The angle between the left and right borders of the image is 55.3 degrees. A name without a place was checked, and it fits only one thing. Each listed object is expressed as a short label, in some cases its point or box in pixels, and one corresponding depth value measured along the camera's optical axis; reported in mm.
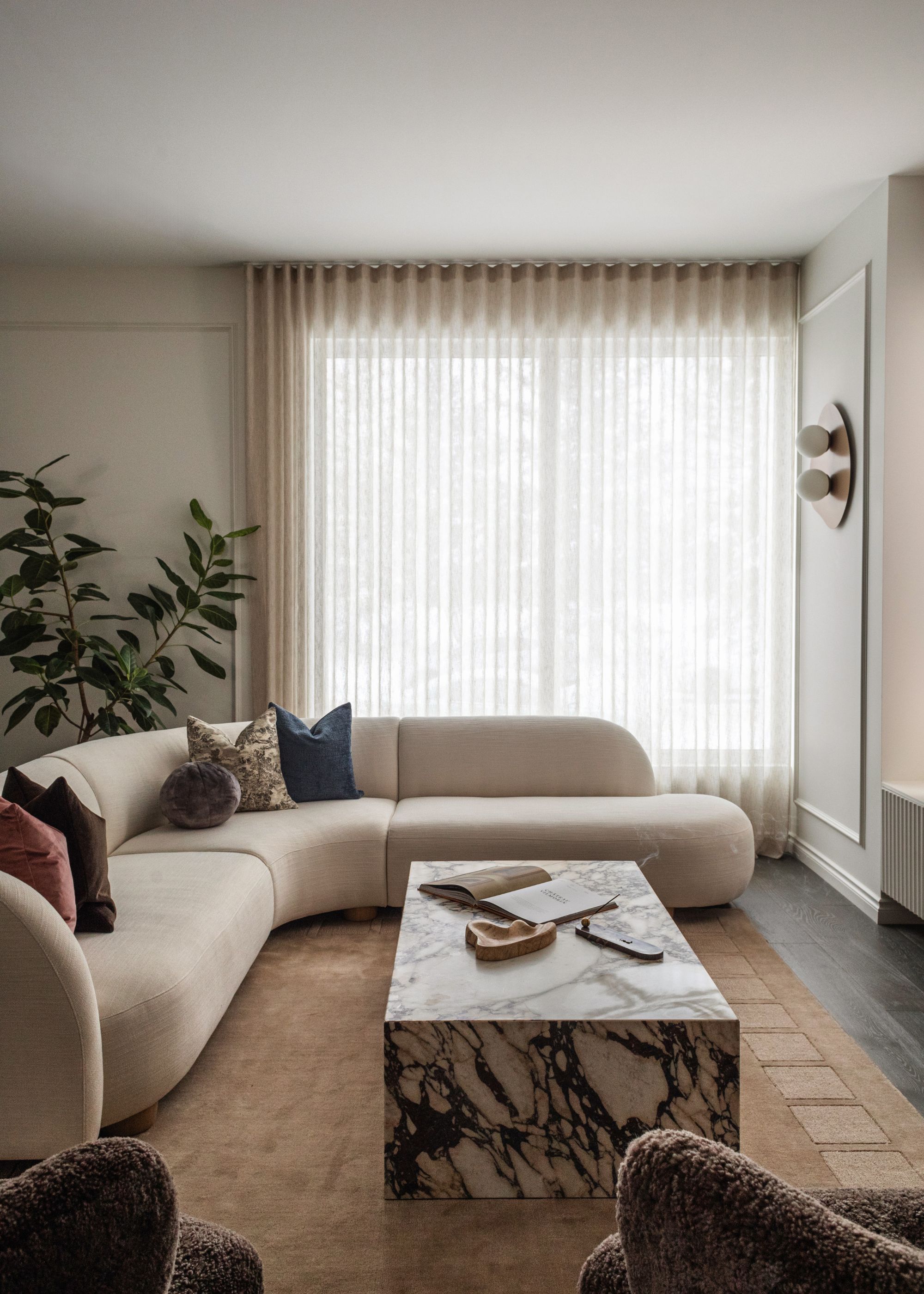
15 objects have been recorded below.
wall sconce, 3814
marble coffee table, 1702
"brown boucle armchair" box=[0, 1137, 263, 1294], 614
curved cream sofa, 1772
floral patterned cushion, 3531
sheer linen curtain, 4387
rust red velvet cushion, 2018
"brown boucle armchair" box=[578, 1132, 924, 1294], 530
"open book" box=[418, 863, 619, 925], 2266
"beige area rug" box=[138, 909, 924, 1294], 1582
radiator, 3127
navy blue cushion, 3693
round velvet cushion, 3223
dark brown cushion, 2213
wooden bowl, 1994
